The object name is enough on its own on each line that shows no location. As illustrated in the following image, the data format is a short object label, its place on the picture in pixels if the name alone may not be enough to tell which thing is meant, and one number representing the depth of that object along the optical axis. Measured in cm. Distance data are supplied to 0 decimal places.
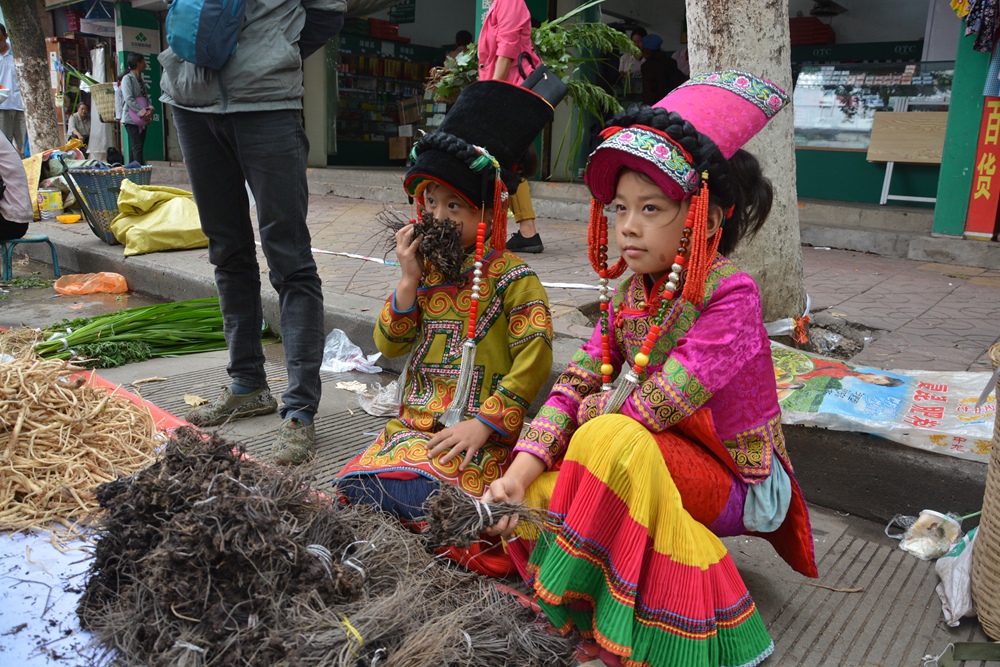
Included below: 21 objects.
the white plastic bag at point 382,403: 345
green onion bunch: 395
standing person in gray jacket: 279
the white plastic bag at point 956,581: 195
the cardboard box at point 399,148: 1439
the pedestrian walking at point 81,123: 1496
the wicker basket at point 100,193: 640
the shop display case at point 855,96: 788
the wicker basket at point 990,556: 183
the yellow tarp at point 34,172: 741
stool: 565
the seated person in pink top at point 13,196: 517
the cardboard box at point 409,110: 1444
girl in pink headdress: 171
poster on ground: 244
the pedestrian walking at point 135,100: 1227
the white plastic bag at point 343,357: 402
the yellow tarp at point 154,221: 602
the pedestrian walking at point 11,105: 1123
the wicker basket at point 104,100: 1246
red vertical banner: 565
